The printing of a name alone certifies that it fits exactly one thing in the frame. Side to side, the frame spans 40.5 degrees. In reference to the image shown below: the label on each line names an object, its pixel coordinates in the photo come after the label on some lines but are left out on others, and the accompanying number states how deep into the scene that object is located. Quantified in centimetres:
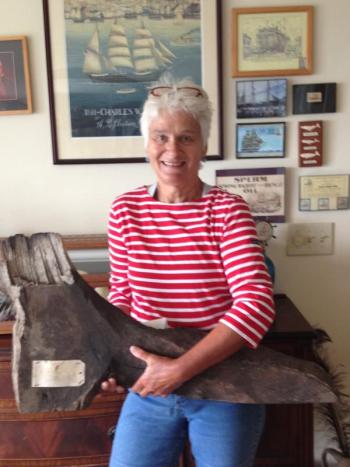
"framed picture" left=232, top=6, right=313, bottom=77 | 163
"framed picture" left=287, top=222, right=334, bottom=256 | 176
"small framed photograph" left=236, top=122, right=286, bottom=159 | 169
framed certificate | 173
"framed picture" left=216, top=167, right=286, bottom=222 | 172
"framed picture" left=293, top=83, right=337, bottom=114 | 166
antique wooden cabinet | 139
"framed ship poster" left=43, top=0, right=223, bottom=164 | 163
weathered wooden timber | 94
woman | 97
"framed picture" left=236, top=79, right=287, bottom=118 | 166
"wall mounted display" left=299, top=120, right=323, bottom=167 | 168
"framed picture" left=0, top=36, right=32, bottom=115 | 165
